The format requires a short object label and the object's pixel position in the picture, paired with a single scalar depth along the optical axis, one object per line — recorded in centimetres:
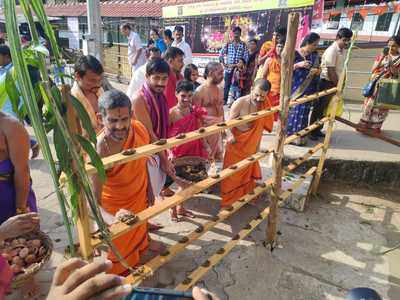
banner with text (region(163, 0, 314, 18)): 688
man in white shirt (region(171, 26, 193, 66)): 641
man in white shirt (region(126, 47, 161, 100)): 354
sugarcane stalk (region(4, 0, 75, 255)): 72
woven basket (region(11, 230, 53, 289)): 179
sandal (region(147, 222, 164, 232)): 314
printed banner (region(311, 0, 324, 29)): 622
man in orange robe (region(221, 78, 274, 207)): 332
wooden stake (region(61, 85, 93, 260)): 129
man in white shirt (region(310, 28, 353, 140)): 460
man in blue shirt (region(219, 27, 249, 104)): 648
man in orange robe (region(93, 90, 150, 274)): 202
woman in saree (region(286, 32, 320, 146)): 427
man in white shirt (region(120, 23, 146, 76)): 746
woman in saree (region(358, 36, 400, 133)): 481
